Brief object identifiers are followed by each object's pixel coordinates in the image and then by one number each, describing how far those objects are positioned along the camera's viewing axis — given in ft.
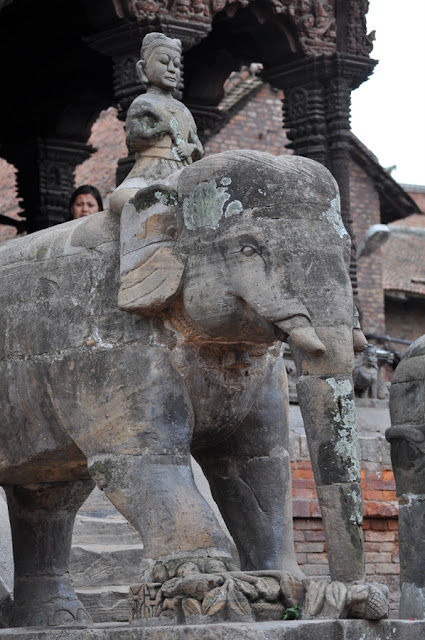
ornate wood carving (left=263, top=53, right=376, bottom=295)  45.70
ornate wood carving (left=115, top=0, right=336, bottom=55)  41.60
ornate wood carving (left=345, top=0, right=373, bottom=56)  46.37
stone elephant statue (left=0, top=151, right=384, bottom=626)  18.58
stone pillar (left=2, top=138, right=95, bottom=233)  51.03
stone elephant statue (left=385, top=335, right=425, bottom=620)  24.29
